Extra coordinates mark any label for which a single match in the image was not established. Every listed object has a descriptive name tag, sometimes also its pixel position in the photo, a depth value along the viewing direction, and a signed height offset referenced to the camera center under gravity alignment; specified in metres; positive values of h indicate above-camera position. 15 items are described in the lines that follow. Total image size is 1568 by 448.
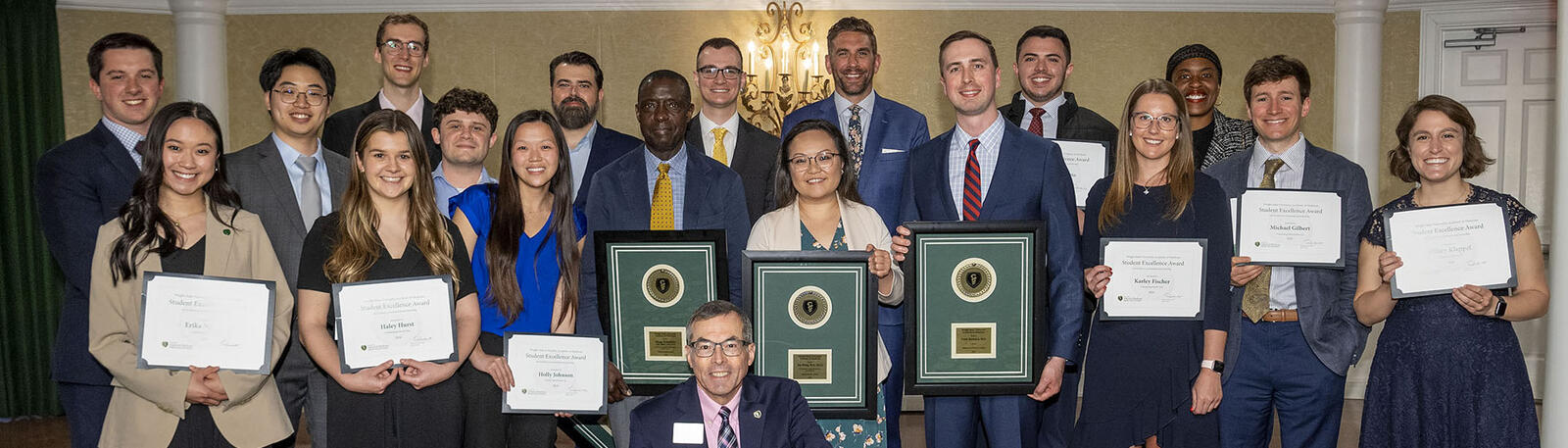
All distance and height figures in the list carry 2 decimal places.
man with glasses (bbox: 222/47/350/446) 4.09 +0.06
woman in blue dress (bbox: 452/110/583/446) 3.94 -0.23
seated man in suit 3.46 -0.66
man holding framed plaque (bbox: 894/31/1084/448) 3.93 -0.05
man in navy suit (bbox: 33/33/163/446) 3.84 +0.02
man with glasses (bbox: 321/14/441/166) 4.99 +0.47
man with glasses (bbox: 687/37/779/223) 4.96 +0.24
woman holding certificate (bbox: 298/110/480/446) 3.66 -0.30
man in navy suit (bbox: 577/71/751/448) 4.15 -0.02
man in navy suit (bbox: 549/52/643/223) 5.27 +0.32
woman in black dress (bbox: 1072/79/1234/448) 3.94 -0.36
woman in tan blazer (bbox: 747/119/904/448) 3.96 -0.12
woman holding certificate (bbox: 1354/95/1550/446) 3.92 -0.49
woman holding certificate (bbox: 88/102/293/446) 3.62 -0.31
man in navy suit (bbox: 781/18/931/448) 4.70 +0.27
